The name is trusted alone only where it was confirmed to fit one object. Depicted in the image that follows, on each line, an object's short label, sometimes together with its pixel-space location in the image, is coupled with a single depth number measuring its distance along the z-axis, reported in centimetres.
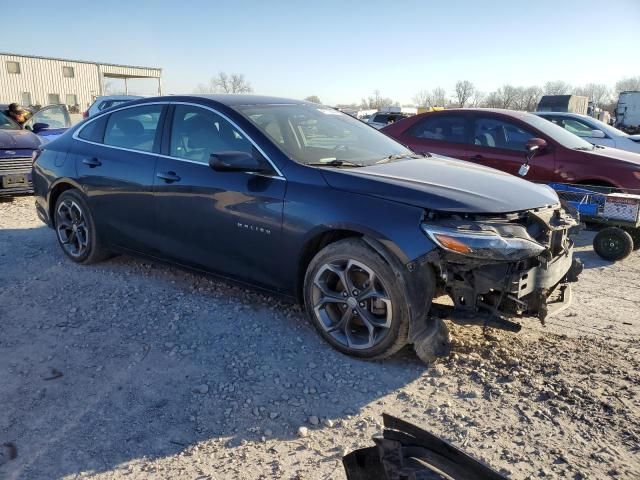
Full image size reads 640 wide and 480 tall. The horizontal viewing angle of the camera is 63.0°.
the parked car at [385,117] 1847
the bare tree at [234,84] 7156
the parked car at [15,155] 841
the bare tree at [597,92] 8919
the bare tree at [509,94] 7099
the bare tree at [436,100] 7943
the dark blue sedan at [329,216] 313
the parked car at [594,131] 1053
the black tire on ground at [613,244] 575
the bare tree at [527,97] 6796
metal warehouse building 4338
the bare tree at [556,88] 8331
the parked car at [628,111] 3284
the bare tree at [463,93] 7514
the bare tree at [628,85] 8646
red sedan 675
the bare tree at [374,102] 9044
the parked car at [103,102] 1289
